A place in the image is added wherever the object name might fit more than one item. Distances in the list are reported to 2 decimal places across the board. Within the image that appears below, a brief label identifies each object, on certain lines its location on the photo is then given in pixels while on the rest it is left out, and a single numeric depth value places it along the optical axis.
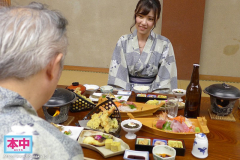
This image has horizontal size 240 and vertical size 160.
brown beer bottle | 1.73
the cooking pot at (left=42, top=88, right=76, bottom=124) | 1.56
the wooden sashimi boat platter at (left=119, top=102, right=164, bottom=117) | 1.76
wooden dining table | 1.29
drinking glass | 1.73
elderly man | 0.71
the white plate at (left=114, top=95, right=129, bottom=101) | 2.08
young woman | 2.84
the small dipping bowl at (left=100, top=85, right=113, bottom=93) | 2.20
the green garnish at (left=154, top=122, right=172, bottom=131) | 1.52
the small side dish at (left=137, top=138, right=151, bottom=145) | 1.34
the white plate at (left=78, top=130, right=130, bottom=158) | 1.26
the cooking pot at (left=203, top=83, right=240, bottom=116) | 1.71
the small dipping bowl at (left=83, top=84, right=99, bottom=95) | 2.22
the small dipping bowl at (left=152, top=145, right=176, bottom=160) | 1.24
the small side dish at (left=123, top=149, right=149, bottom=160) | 1.22
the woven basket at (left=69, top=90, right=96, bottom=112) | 1.82
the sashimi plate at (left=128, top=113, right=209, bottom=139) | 1.45
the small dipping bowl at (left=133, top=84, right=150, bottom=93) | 2.23
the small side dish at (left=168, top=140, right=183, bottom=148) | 1.31
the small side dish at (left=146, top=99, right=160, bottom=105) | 1.90
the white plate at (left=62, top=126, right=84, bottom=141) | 1.44
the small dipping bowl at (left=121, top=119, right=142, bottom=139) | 1.45
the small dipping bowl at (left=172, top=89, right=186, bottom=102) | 2.06
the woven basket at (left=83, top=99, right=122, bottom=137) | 1.58
